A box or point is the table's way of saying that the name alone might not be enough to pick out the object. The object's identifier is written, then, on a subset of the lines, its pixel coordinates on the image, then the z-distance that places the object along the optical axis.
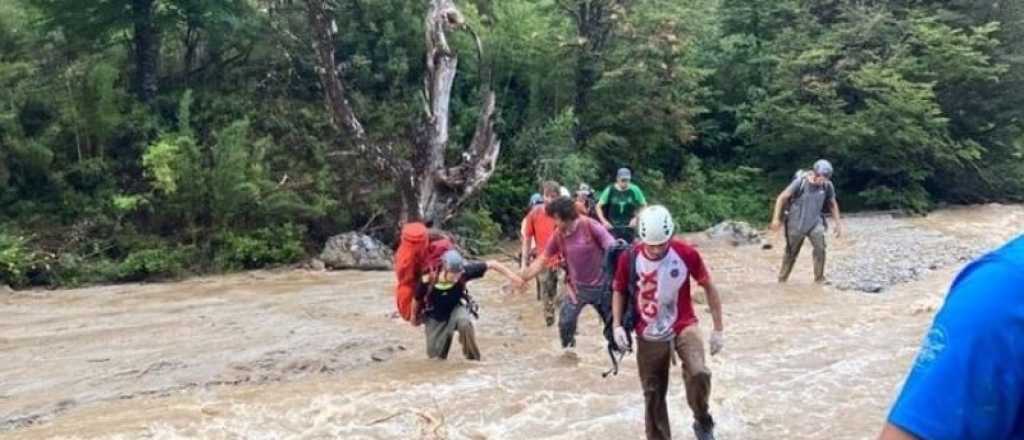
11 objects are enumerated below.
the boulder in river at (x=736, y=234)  21.94
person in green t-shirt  12.98
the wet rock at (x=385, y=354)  10.74
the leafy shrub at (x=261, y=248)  18.86
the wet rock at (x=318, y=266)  18.81
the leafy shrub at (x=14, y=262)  16.36
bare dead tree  19.84
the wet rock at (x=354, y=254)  19.00
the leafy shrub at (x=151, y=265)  17.61
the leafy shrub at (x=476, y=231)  21.95
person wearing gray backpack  14.21
